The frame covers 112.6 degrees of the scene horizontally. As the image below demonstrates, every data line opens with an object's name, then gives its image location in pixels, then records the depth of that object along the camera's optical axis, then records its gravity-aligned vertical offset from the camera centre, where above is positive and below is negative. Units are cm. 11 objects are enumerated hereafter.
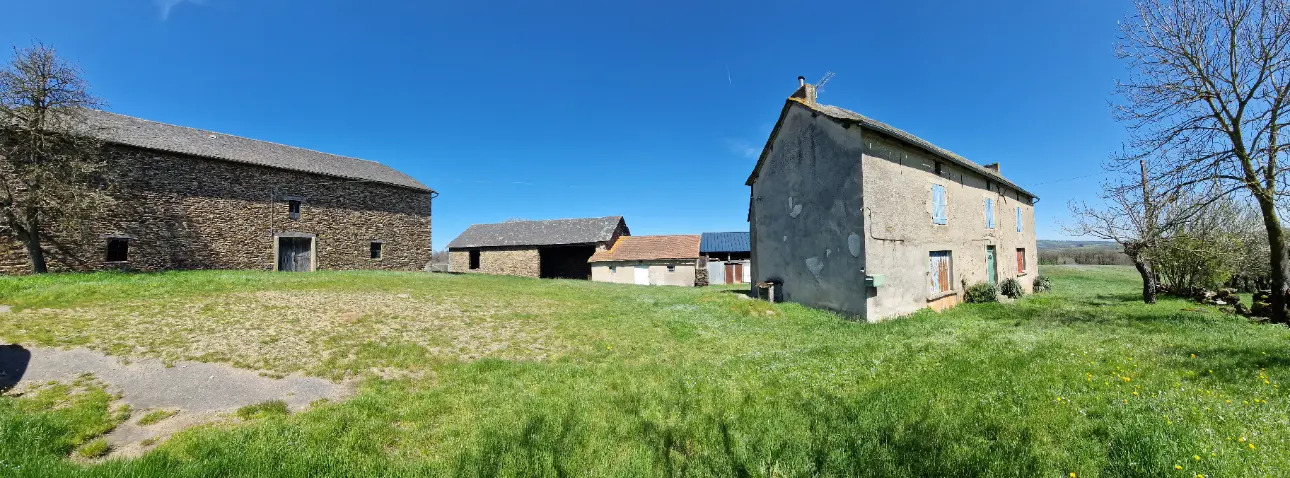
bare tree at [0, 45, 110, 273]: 1463 +370
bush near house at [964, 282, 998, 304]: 1451 -133
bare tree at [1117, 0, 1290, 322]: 930 +348
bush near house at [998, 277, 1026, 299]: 1639 -132
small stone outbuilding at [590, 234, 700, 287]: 3111 -35
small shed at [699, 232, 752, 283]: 3241 +3
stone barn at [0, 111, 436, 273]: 1728 +239
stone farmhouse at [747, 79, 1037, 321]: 1155 +117
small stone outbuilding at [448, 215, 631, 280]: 3438 +95
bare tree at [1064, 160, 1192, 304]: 1309 +71
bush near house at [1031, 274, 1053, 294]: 1990 -148
